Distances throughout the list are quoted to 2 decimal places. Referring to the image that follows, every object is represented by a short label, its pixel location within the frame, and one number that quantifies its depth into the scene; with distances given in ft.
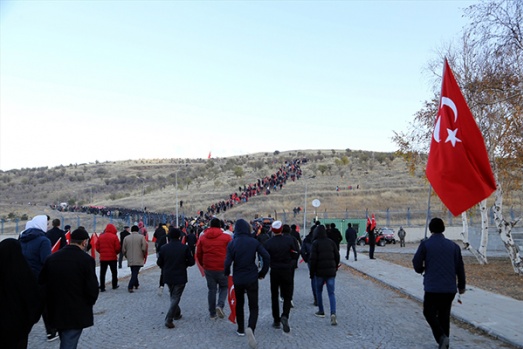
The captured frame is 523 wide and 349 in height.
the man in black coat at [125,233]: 57.36
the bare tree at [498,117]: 45.37
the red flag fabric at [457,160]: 27.58
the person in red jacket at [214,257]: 34.40
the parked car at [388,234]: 138.82
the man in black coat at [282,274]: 31.01
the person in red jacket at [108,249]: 48.06
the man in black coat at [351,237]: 80.59
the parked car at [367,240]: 136.33
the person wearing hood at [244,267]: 28.63
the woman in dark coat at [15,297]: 16.40
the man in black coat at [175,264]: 33.19
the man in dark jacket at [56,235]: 40.73
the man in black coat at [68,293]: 19.77
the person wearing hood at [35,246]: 26.45
